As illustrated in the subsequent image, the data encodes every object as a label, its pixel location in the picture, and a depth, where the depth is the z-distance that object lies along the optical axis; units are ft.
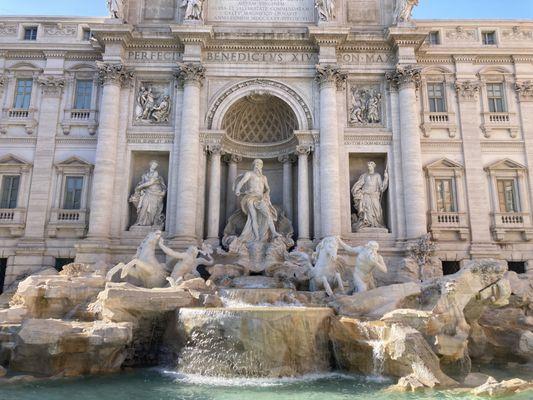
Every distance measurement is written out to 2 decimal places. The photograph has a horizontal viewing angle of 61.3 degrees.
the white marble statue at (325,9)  69.31
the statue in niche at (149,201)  64.80
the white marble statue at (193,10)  68.95
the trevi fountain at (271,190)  43.62
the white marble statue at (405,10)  68.85
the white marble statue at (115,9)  68.80
